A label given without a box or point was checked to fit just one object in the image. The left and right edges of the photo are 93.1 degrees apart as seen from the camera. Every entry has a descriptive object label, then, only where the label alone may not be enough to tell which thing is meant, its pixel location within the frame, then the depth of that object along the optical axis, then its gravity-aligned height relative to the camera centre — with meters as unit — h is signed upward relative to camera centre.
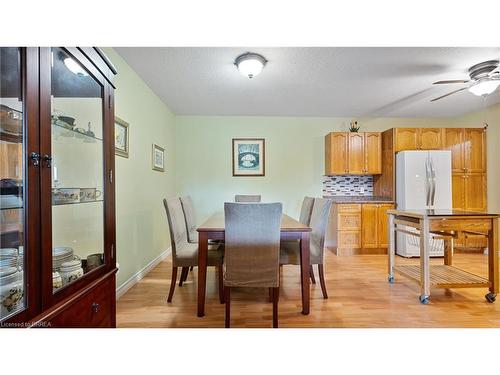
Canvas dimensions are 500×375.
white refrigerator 3.63 +0.06
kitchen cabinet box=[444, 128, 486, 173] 3.89 +0.64
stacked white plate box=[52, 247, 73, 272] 0.98 -0.30
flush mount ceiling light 2.27 +1.20
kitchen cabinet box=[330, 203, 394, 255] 3.91 -0.69
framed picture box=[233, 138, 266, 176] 4.42 +0.56
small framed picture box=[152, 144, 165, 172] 3.33 +0.44
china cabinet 0.76 +0.00
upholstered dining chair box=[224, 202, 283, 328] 1.70 -0.44
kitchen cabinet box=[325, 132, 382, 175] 4.15 +0.59
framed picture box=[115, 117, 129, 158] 2.29 +0.51
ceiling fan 2.42 +1.15
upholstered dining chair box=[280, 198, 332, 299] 2.16 -0.60
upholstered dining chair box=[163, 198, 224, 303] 2.14 -0.62
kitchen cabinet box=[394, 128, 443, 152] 3.88 +0.77
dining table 1.91 -0.51
